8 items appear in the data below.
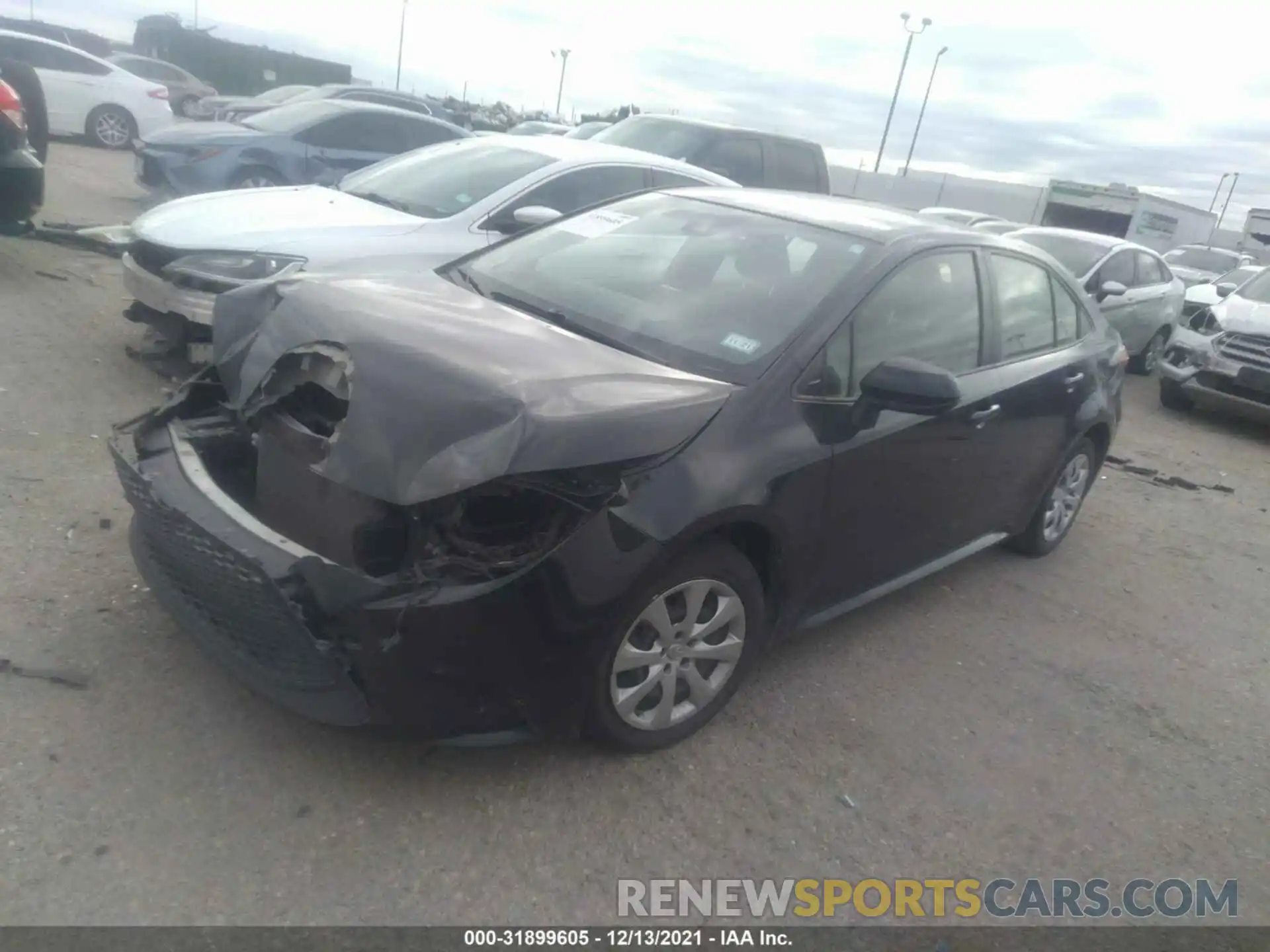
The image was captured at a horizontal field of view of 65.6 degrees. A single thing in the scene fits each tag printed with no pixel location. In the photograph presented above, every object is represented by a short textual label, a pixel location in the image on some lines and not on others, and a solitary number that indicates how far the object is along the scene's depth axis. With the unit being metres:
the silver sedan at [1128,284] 10.40
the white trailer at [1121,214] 24.89
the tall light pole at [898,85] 31.77
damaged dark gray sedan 2.57
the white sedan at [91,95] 16.09
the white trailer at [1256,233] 25.97
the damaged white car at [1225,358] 9.14
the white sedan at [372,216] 5.42
